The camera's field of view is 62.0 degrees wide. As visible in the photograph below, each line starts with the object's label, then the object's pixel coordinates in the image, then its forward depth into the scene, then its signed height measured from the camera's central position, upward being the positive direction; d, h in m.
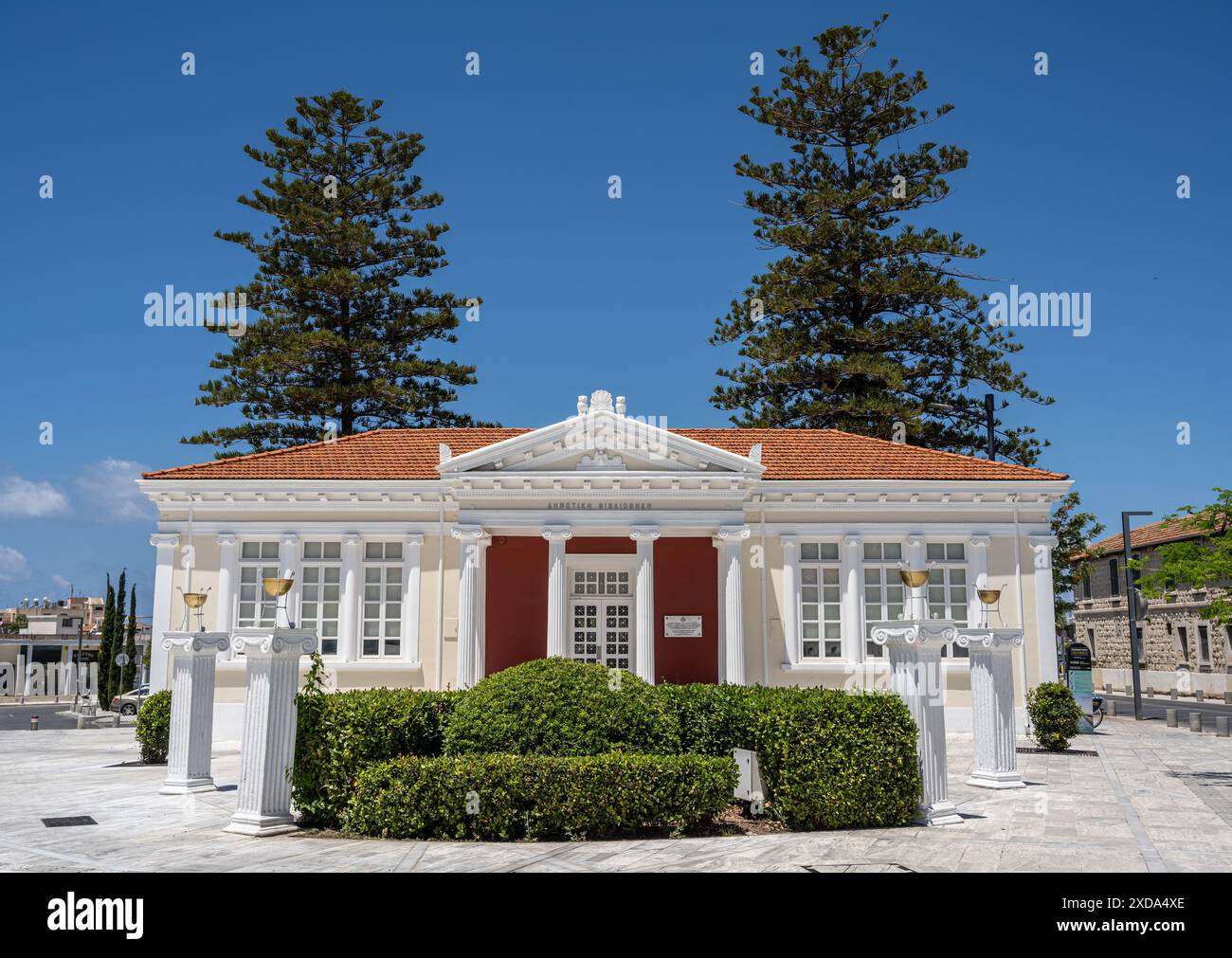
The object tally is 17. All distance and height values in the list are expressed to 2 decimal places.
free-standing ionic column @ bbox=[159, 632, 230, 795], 13.30 -1.23
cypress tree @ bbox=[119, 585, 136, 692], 40.03 -1.41
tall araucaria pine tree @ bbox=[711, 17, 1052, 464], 34.00 +10.80
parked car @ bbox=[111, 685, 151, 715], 35.50 -3.10
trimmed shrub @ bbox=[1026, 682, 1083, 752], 17.25 -1.72
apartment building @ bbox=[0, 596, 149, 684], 62.88 -1.32
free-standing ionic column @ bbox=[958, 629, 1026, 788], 13.12 -1.19
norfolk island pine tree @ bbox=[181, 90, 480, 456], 34.03 +10.65
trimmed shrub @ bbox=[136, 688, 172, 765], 16.36 -1.82
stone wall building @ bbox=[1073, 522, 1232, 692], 42.03 -0.81
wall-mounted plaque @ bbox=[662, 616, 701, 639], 19.80 -0.26
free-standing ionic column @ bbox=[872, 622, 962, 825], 10.50 -0.88
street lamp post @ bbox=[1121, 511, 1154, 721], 25.88 -0.57
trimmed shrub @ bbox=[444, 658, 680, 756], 10.10 -1.02
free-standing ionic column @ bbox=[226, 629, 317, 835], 10.25 -1.19
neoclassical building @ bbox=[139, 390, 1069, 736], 19.20 +0.92
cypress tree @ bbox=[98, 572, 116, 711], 37.28 -1.33
